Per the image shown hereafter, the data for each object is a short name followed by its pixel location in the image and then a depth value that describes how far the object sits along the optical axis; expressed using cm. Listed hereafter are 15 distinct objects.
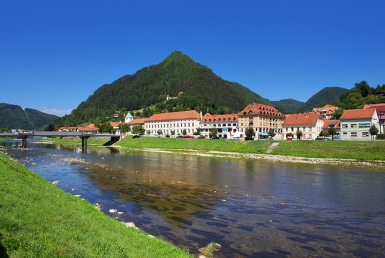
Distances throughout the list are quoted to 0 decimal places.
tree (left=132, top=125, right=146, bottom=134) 11412
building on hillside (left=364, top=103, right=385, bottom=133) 7275
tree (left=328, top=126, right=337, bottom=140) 7077
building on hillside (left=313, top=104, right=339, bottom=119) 13776
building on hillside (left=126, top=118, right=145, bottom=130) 14108
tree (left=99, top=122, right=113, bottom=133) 12375
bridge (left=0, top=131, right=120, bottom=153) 8616
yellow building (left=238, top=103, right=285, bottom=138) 9288
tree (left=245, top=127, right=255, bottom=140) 7625
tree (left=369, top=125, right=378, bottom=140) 6331
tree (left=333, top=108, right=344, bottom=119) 10798
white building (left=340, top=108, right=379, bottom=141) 6769
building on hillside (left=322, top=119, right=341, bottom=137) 8171
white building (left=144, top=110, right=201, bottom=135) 11612
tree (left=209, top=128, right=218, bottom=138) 9428
